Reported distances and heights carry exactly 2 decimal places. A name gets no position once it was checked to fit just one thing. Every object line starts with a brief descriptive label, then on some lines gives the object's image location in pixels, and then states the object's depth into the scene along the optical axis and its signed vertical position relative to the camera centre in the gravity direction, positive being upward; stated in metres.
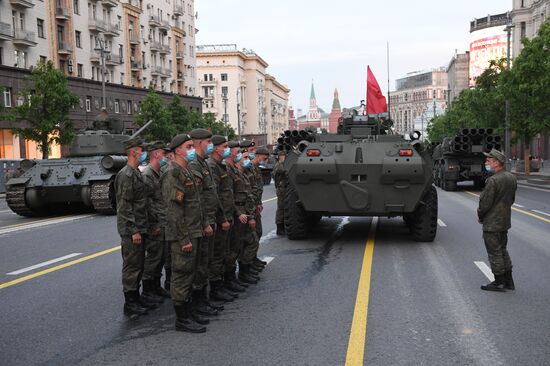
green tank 16.36 -1.18
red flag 18.47 +1.10
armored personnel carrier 10.49 -0.85
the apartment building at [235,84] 110.06 +9.56
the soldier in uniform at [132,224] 6.51 -0.91
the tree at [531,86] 29.25 +2.08
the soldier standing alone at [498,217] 7.30 -1.03
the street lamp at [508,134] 38.72 -0.28
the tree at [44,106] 32.06 +1.82
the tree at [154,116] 46.97 +1.67
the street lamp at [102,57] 33.62 +4.54
